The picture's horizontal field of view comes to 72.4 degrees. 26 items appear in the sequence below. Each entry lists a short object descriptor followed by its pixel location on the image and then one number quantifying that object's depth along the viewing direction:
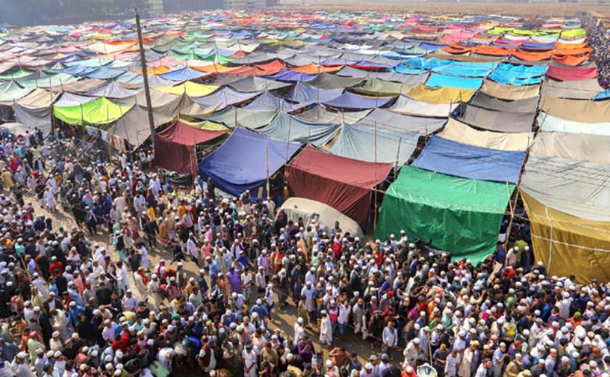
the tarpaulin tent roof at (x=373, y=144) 13.57
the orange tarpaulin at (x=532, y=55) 30.89
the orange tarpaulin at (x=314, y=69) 27.62
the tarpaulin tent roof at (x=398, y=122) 15.50
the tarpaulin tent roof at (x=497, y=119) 15.88
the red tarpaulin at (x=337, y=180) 11.97
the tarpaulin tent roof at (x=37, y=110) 19.86
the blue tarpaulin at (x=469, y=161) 12.00
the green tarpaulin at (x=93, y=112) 18.12
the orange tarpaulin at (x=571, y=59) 28.67
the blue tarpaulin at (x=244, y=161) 13.32
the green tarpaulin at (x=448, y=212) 10.39
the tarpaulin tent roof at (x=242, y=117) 16.77
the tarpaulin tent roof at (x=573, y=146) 13.02
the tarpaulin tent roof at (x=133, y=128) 16.68
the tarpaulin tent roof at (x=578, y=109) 16.53
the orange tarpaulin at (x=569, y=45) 35.93
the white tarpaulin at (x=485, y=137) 13.66
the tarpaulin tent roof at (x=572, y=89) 20.09
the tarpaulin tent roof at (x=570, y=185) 10.32
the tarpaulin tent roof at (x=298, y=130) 15.13
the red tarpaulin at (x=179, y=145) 15.02
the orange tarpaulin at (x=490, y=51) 33.88
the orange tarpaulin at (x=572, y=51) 32.44
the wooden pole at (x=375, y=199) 11.87
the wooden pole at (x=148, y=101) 13.81
